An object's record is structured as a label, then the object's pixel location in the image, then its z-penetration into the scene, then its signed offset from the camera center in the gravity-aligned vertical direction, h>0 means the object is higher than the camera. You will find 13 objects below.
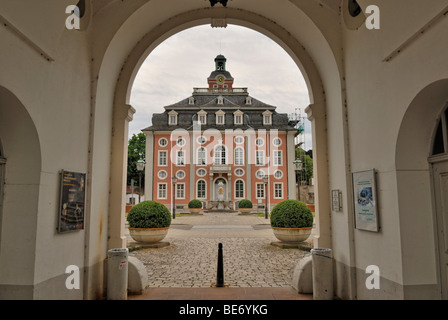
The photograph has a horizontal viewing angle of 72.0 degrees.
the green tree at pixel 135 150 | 46.50 +7.23
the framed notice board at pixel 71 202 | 4.71 -0.06
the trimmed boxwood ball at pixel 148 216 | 11.73 -0.70
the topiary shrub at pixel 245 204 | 32.62 -0.77
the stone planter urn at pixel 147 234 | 11.73 -1.39
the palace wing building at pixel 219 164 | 38.75 +4.21
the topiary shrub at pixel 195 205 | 32.56 -0.82
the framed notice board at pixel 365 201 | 4.68 -0.08
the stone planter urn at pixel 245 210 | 32.59 -1.40
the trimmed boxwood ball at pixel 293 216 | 11.62 -0.74
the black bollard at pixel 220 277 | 6.75 -1.75
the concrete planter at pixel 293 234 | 11.62 -1.42
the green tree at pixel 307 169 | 58.40 +5.38
